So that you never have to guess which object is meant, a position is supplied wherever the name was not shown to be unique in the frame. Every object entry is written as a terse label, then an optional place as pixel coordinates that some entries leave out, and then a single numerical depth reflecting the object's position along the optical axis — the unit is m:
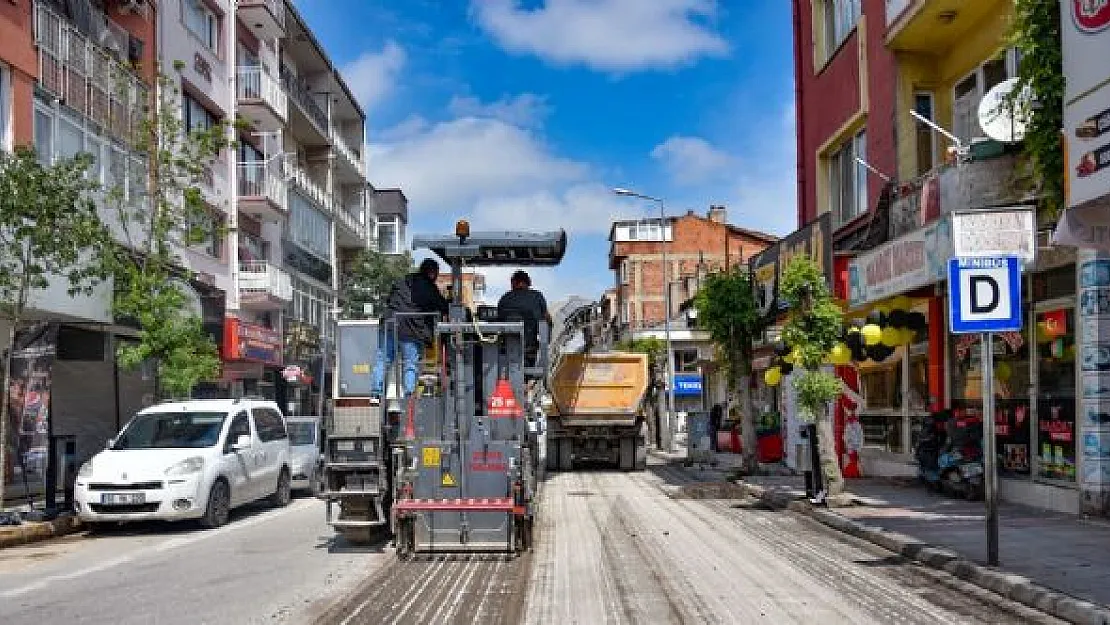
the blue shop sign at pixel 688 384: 43.88
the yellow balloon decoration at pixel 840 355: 15.64
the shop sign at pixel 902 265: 13.81
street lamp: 39.60
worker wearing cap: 11.77
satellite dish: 12.48
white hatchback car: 13.81
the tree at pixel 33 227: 14.70
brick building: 77.19
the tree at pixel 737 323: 21.95
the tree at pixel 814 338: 15.14
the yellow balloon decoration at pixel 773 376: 17.89
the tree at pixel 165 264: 18.58
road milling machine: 10.72
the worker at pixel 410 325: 11.67
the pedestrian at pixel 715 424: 34.26
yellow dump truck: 24.69
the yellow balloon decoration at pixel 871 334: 15.51
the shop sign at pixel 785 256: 18.00
